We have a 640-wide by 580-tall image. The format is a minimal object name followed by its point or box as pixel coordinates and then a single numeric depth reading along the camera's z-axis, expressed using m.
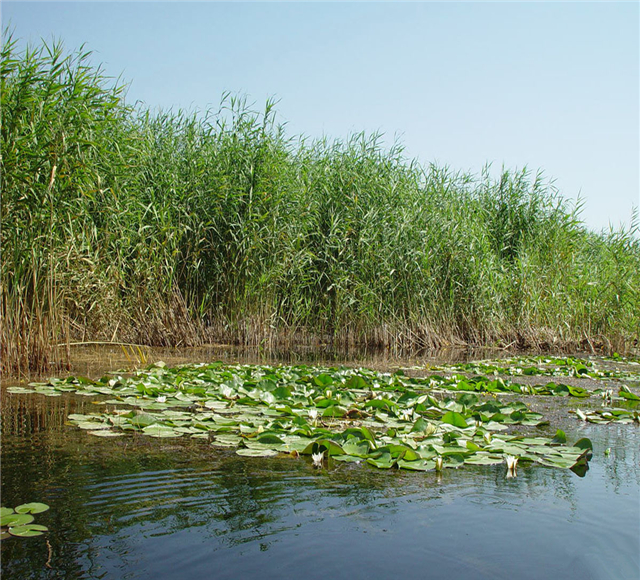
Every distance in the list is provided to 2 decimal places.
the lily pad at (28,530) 1.69
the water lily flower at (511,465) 2.52
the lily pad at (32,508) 1.85
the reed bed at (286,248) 5.81
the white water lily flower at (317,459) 2.54
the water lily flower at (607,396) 4.60
